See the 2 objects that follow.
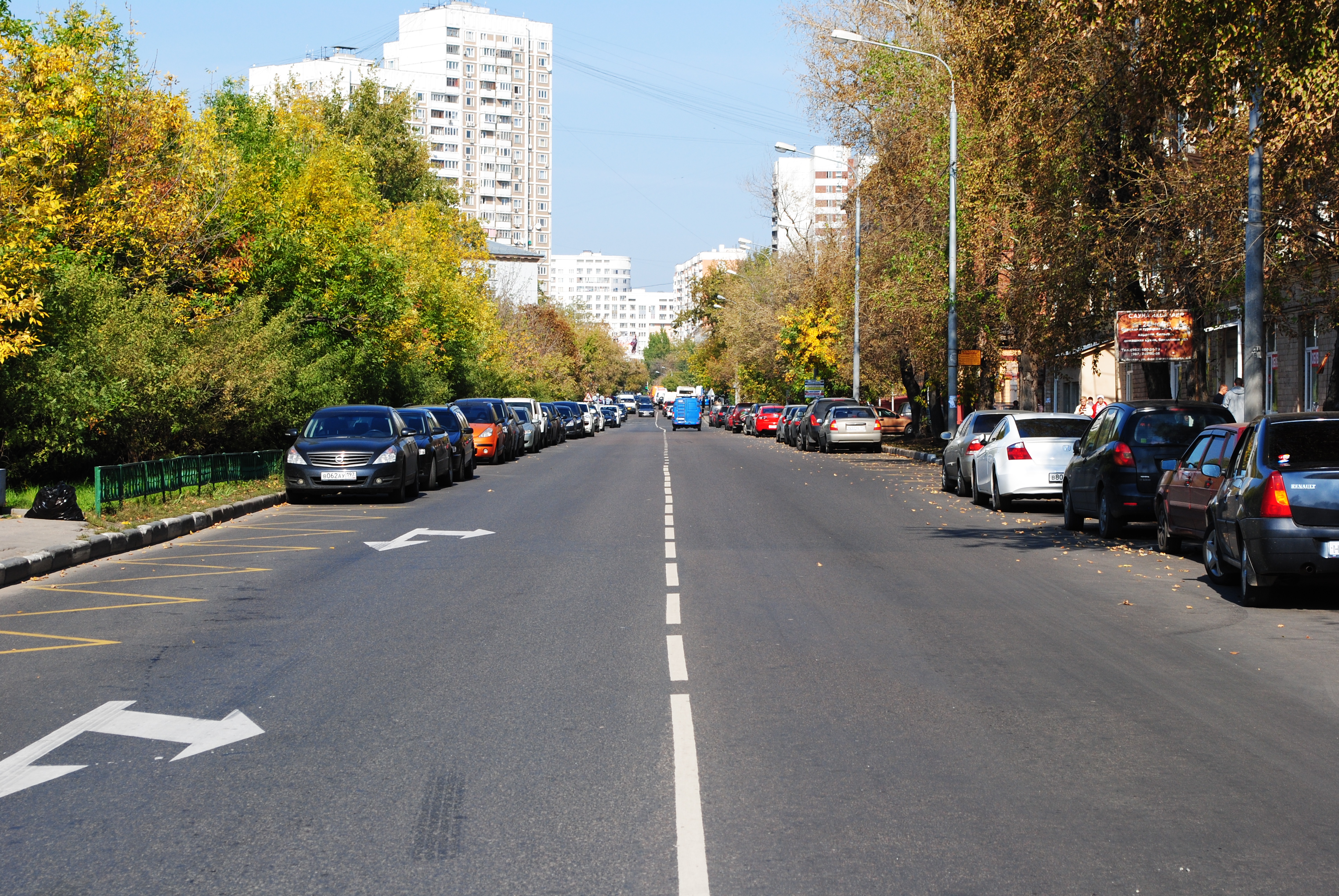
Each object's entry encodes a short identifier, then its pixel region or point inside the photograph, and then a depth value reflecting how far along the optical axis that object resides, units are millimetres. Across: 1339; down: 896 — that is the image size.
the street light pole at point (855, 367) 55625
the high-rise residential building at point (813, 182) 160250
